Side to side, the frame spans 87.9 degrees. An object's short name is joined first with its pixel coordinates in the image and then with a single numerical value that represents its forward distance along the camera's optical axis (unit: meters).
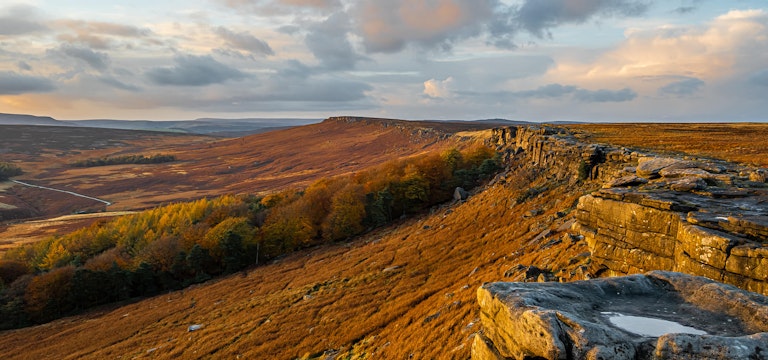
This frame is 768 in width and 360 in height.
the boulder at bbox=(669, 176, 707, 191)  20.22
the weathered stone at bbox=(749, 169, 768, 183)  22.72
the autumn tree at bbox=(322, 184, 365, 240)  80.50
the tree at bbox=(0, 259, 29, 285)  81.25
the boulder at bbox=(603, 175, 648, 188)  22.62
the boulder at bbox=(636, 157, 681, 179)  24.18
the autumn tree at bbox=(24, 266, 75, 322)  69.19
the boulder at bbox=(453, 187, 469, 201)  75.65
